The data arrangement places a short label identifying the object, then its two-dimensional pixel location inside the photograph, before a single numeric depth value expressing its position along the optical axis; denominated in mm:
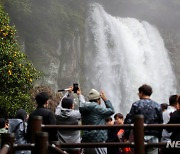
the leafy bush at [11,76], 18016
